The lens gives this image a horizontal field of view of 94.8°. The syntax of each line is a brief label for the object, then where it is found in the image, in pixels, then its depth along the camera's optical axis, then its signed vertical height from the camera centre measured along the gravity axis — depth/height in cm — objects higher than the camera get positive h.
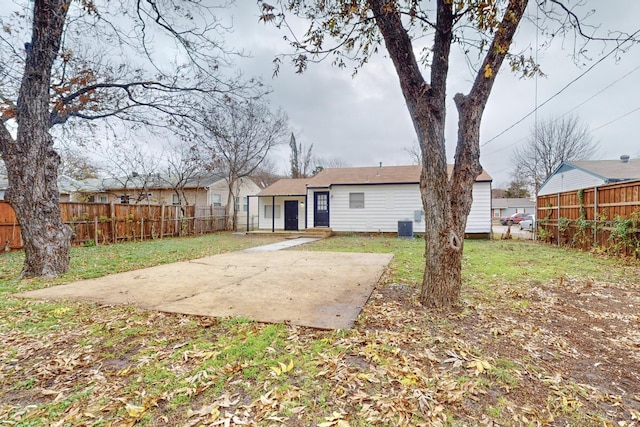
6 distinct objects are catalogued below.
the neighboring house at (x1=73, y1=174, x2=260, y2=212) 2055 +137
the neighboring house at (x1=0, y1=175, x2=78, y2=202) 1876 +176
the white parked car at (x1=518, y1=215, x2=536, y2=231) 2080 -130
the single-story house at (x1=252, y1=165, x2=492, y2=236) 1380 +42
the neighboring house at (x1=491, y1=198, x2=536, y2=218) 4653 +21
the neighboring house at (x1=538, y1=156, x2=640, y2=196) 1398 +180
